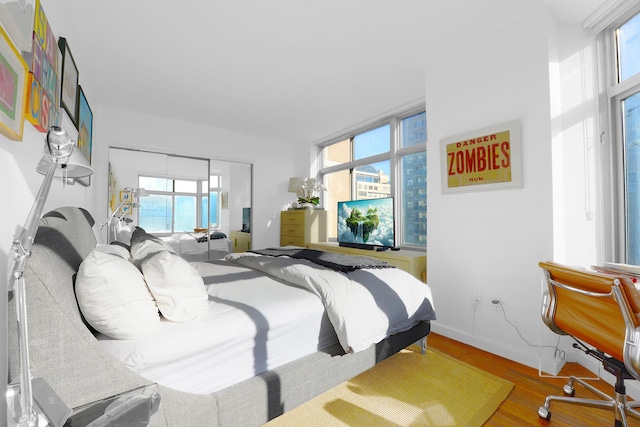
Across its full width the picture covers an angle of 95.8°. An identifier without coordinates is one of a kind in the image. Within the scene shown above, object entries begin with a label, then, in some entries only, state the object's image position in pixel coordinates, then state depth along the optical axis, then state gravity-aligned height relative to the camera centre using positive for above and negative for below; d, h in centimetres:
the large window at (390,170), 381 +77
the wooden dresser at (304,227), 486 -11
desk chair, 122 -49
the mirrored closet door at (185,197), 412 +37
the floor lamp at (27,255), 58 -7
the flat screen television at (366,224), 361 -5
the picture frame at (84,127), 239 +86
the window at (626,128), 206 +67
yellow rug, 159 -109
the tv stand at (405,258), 308 -43
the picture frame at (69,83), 183 +96
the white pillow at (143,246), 150 -15
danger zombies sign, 230 +51
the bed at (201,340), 93 -50
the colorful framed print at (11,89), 94 +47
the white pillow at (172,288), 125 -29
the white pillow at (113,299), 104 -29
